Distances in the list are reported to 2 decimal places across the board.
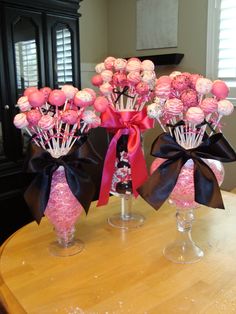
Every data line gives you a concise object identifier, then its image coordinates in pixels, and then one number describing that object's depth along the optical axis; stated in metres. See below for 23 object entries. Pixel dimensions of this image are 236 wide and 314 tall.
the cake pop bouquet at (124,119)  1.09
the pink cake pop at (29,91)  0.91
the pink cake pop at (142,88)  1.07
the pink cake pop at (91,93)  0.93
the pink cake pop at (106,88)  1.11
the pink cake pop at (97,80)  1.15
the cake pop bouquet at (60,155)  0.90
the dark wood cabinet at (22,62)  2.22
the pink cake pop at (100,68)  1.18
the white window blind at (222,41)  2.51
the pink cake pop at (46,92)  0.90
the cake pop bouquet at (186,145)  0.87
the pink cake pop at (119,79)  1.11
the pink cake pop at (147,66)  1.08
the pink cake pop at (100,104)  0.99
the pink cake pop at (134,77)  1.07
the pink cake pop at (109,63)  1.14
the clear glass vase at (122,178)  1.16
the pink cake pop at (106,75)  1.13
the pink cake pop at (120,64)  1.11
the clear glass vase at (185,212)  0.93
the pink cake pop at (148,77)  1.05
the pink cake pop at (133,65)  1.08
